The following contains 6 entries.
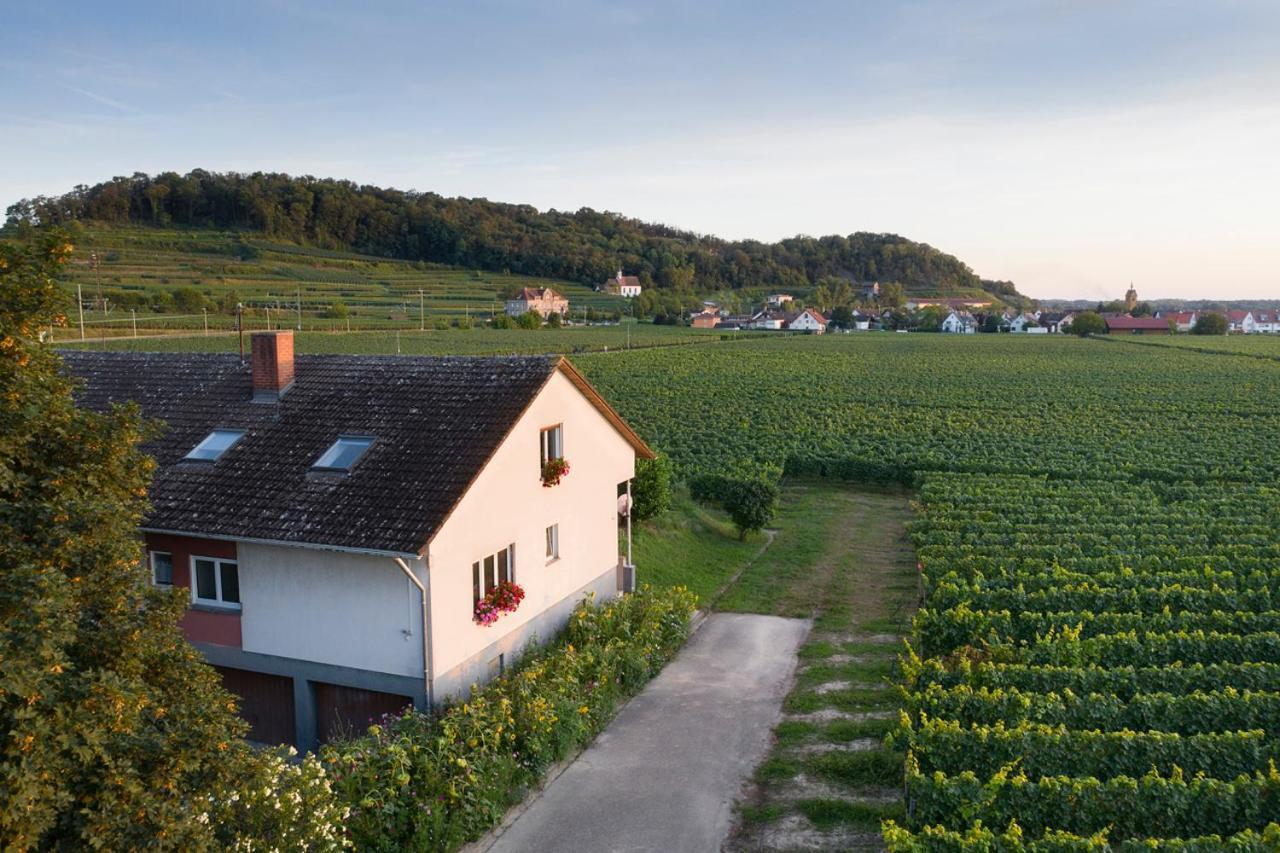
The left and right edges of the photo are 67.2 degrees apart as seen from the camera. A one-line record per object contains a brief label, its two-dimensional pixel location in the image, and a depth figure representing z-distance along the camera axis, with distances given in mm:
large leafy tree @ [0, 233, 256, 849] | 6691
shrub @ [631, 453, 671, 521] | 25625
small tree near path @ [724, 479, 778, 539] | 28547
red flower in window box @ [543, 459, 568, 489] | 18234
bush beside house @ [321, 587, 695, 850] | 11656
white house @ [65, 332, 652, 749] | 15039
